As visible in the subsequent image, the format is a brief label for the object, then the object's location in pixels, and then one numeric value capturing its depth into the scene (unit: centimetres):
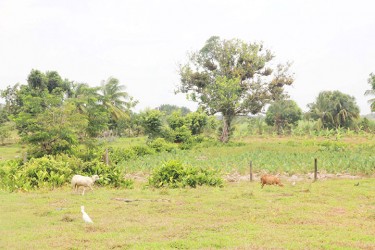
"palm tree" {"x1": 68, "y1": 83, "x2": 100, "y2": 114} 2854
